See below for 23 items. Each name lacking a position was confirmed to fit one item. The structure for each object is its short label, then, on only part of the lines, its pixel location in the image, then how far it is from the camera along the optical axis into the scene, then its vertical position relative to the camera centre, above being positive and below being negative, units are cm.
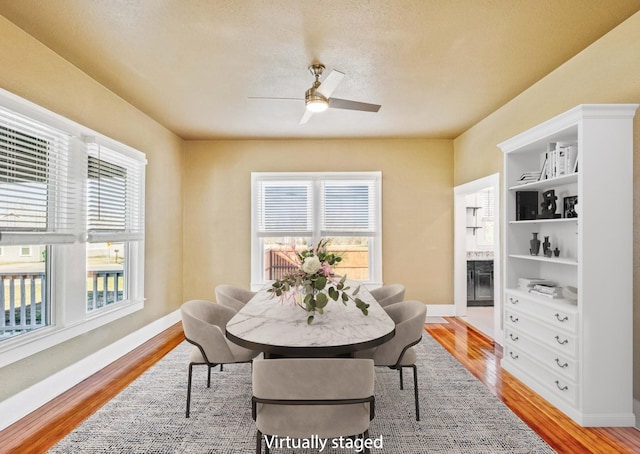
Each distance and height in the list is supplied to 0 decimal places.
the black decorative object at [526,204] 325 +26
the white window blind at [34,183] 242 +35
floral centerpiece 226 -33
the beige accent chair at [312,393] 163 -75
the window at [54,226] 248 +3
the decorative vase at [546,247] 306 -13
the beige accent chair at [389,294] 338 -64
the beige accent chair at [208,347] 243 -80
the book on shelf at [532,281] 311 -44
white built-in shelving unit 238 -30
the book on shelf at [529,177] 315 +50
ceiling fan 260 +105
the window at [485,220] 654 +21
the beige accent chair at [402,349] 241 -80
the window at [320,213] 548 +28
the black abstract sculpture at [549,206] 298 +22
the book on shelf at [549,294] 284 -51
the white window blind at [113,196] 333 +36
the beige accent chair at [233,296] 345 -68
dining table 185 -59
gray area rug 217 -131
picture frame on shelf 277 +21
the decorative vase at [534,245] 315 -12
